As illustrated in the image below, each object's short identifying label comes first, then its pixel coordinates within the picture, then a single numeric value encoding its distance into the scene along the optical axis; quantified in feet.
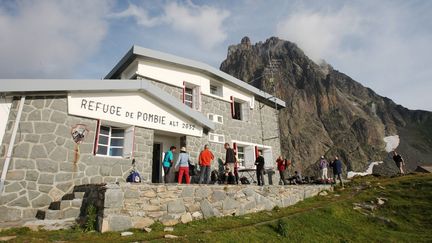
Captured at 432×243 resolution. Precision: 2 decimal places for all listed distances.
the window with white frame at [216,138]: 47.15
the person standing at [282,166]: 47.60
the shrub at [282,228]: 24.70
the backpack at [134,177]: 32.83
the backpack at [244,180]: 46.69
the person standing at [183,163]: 33.60
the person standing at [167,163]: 34.50
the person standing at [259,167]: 40.38
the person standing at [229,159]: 41.24
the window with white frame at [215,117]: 50.99
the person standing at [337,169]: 51.85
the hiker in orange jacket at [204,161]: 35.53
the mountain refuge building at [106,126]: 27.78
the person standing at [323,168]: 52.74
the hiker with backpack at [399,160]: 57.41
